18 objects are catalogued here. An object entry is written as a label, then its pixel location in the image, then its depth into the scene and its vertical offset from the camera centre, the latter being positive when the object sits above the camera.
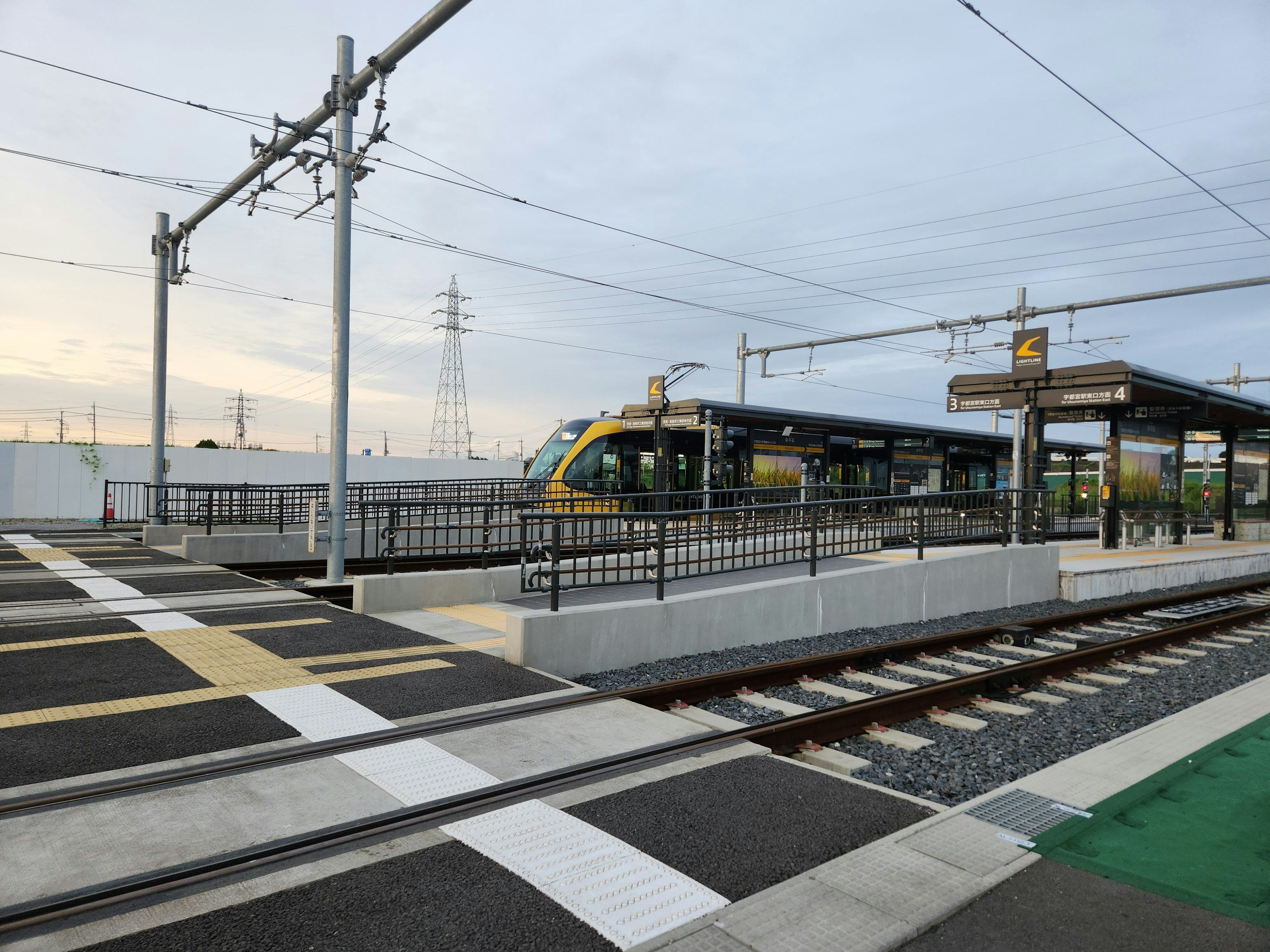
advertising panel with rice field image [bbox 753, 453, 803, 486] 20.48 +0.22
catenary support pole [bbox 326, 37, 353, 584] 10.82 +2.42
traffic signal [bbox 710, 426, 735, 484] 18.22 +0.63
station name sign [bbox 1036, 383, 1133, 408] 15.76 +1.81
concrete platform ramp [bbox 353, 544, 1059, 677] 7.09 -1.46
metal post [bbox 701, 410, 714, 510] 17.44 +0.12
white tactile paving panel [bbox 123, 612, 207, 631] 8.26 -1.65
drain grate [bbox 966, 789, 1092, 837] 3.75 -1.64
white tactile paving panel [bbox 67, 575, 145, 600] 10.34 -1.65
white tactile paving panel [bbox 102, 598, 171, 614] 9.27 -1.65
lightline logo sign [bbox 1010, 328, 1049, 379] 16.64 +2.77
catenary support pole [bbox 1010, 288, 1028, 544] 16.62 +0.60
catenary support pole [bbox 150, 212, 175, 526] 17.80 +2.78
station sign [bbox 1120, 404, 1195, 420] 18.42 +1.70
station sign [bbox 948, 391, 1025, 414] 17.23 +1.79
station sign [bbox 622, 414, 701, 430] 18.00 +1.30
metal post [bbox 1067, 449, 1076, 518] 23.22 -0.43
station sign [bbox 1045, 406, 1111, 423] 18.91 +1.65
